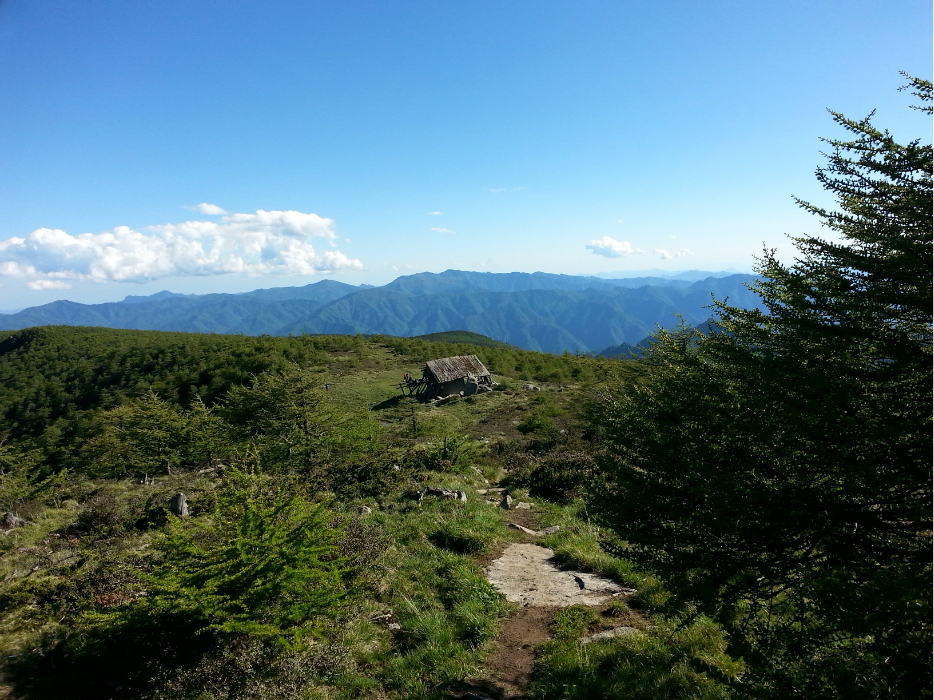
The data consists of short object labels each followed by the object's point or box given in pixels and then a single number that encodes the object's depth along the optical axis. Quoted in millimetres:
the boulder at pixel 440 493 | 13516
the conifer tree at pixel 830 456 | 3086
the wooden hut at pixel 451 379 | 35469
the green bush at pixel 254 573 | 5910
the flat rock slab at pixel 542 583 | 8367
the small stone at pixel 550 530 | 11672
